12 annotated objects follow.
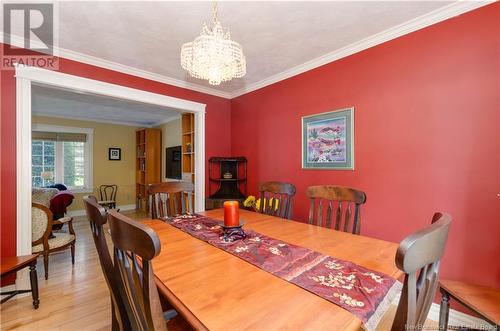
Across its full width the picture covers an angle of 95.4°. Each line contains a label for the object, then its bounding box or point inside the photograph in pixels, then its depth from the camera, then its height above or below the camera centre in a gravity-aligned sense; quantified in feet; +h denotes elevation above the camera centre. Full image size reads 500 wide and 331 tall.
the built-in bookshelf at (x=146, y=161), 19.90 +0.40
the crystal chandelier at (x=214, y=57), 4.74 +2.39
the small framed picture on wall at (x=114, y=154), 20.52 +1.07
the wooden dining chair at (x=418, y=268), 1.75 -0.87
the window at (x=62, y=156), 17.46 +0.75
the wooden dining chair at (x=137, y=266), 1.96 -1.03
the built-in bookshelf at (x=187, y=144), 13.20 +1.26
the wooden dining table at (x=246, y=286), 2.18 -1.48
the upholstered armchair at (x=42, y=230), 7.71 -2.22
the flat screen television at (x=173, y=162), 17.81 +0.27
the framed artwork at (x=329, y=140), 7.84 +0.92
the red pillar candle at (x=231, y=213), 4.58 -0.97
